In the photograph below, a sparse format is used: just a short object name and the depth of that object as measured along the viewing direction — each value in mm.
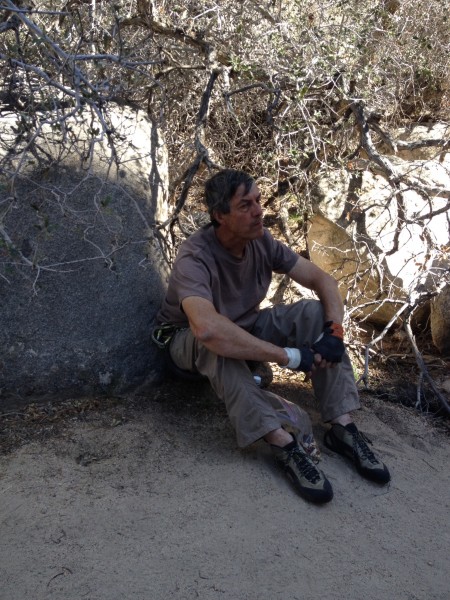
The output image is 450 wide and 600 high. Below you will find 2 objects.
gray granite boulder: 3338
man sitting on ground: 2990
